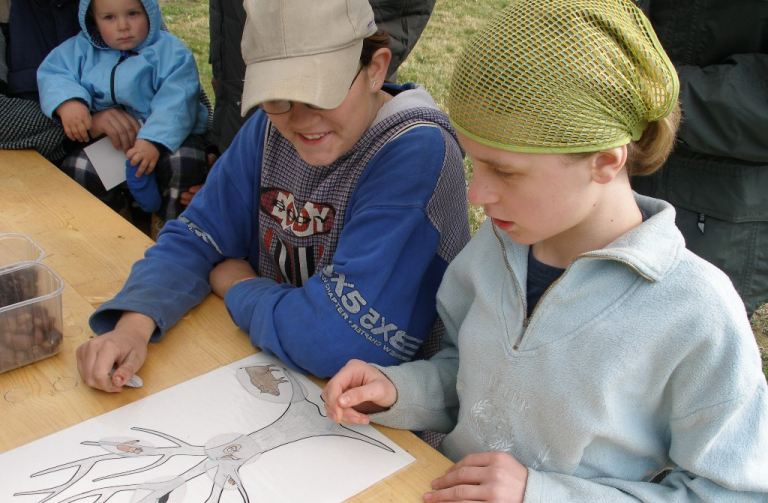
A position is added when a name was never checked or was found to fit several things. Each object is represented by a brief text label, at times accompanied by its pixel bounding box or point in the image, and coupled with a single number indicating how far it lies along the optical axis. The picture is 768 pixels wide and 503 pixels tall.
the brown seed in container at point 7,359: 1.25
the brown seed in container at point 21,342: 1.25
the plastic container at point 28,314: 1.25
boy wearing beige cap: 1.23
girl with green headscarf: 0.87
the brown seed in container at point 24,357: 1.27
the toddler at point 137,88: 2.36
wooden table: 1.12
